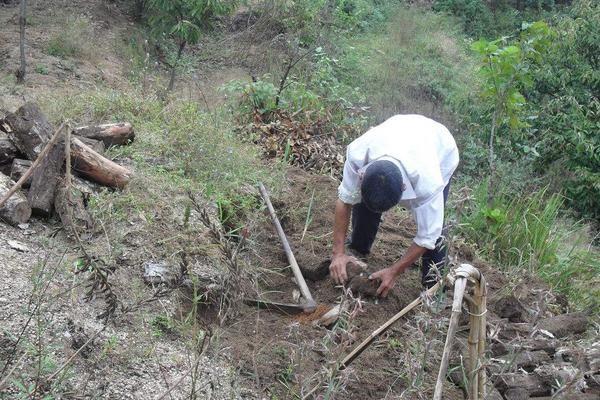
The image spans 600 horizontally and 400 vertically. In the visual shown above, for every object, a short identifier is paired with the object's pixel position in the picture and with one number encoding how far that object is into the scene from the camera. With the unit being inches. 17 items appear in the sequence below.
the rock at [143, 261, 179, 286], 142.3
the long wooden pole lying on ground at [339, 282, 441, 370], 90.4
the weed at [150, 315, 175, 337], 129.9
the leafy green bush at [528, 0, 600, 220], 397.1
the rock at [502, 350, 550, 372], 139.5
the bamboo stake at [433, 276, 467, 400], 73.5
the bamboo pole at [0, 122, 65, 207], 95.8
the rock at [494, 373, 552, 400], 132.3
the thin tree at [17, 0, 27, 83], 384.0
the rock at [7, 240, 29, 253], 139.3
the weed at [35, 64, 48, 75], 448.0
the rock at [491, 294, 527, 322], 166.4
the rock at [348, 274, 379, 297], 158.1
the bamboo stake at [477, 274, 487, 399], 86.5
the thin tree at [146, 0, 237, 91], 380.2
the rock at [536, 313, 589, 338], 162.9
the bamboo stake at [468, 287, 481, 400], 83.7
